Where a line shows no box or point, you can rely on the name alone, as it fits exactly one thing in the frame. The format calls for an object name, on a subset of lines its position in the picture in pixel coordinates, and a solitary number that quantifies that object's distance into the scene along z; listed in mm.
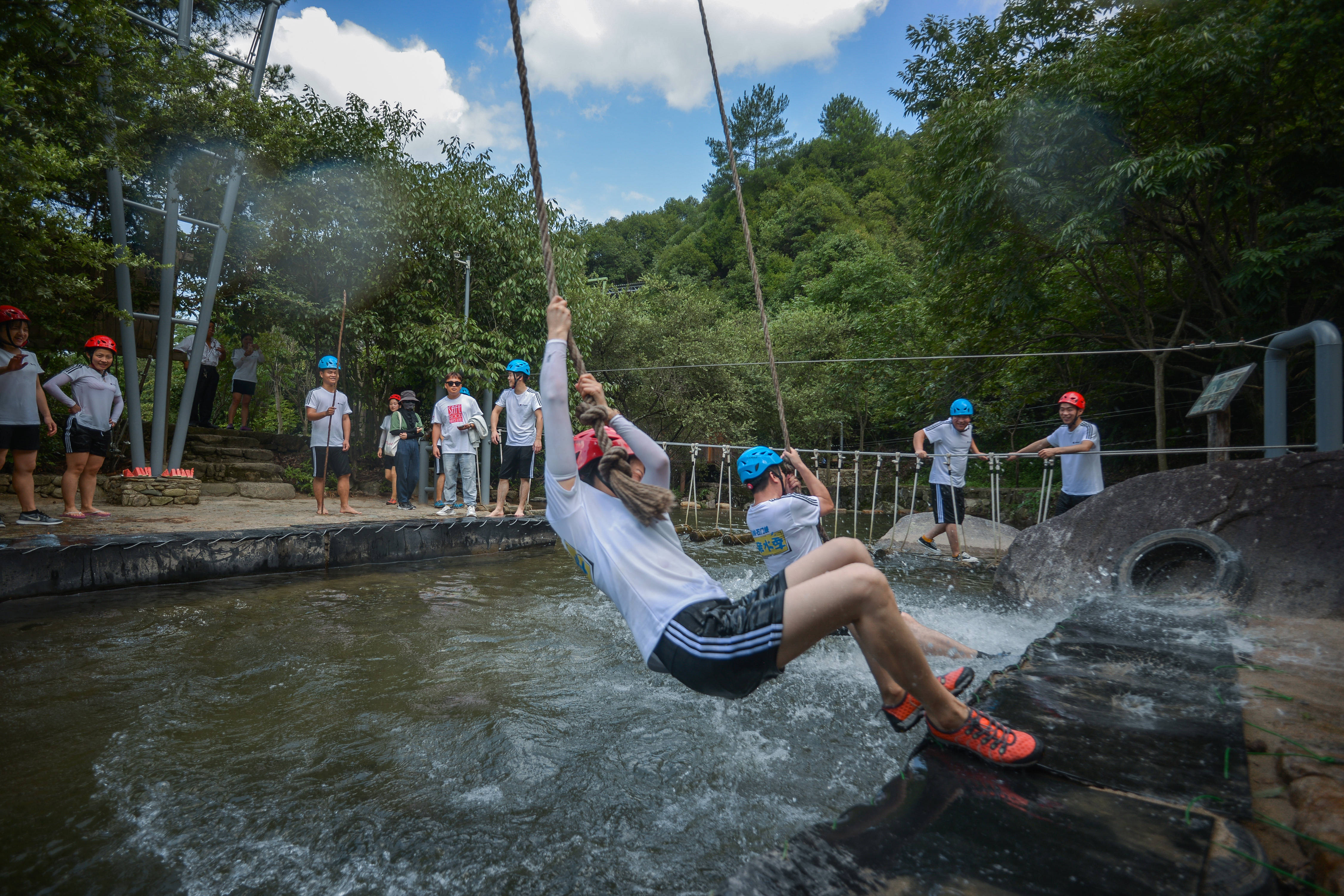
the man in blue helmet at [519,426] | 8750
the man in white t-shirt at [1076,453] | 6938
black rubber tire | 4648
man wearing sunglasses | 9453
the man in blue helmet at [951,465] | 7996
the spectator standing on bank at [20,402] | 6227
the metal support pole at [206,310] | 9875
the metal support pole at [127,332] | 8797
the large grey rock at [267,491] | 11609
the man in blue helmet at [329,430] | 8359
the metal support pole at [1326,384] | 5895
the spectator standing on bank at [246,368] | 14094
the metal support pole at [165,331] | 9438
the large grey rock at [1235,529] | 4473
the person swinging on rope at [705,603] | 2143
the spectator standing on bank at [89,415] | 6926
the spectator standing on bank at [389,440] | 11164
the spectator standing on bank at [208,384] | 13672
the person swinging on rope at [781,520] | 3840
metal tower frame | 8922
